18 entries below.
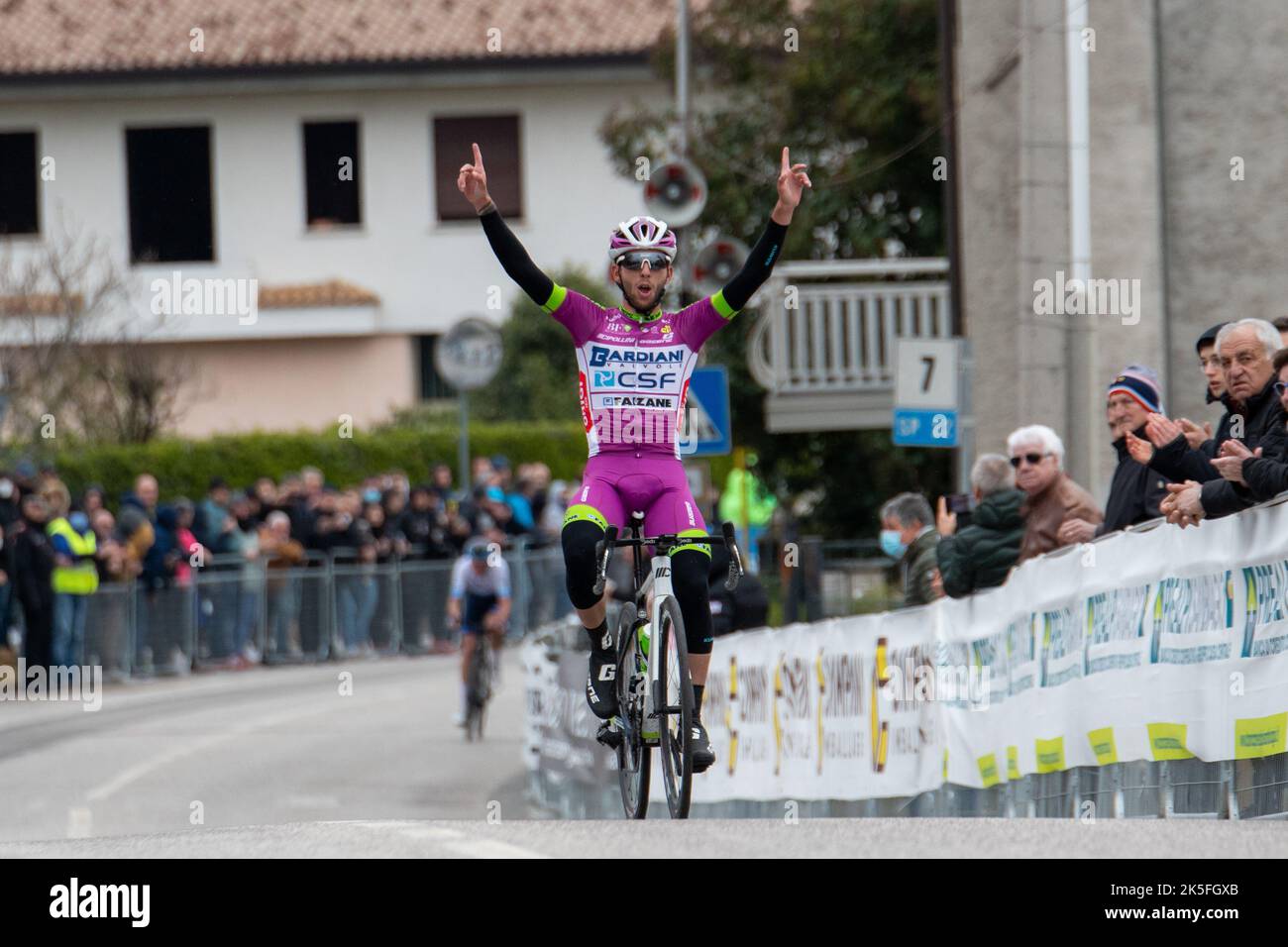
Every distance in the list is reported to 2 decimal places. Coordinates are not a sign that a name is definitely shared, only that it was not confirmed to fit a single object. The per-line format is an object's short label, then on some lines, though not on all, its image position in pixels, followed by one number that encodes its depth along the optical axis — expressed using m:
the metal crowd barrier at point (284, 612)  25.61
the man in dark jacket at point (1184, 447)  9.90
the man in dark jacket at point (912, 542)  13.57
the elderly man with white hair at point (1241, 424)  9.11
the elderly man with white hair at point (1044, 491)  12.27
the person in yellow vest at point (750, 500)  32.53
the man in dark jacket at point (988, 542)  12.27
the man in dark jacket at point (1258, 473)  8.84
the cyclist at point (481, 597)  22.47
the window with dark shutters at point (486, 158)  47.12
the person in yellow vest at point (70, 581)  24.31
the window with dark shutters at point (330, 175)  47.31
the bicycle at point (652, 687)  9.37
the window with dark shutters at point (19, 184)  46.44
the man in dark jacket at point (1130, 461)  11.11
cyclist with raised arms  9.69
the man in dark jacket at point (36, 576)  23.84
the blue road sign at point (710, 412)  21.44
